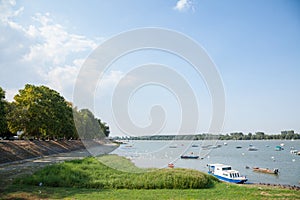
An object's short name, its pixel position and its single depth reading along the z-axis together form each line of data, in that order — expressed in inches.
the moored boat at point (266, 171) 1594.7
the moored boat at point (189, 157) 2619.1
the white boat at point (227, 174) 1239.7
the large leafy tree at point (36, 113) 1731.1
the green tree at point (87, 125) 3072.8
